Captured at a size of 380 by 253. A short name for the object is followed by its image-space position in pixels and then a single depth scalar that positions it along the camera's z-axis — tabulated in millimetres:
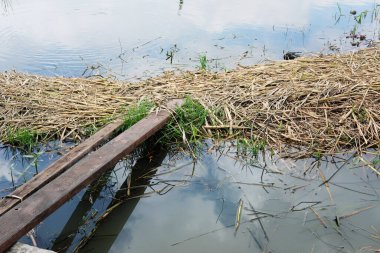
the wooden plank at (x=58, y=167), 1979
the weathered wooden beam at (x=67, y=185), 1783
